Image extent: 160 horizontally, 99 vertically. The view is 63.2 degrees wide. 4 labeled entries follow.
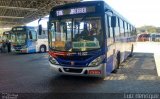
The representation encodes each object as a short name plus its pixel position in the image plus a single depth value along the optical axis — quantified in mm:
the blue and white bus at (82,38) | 4368
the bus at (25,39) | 11820
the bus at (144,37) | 28966
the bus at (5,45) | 14364
